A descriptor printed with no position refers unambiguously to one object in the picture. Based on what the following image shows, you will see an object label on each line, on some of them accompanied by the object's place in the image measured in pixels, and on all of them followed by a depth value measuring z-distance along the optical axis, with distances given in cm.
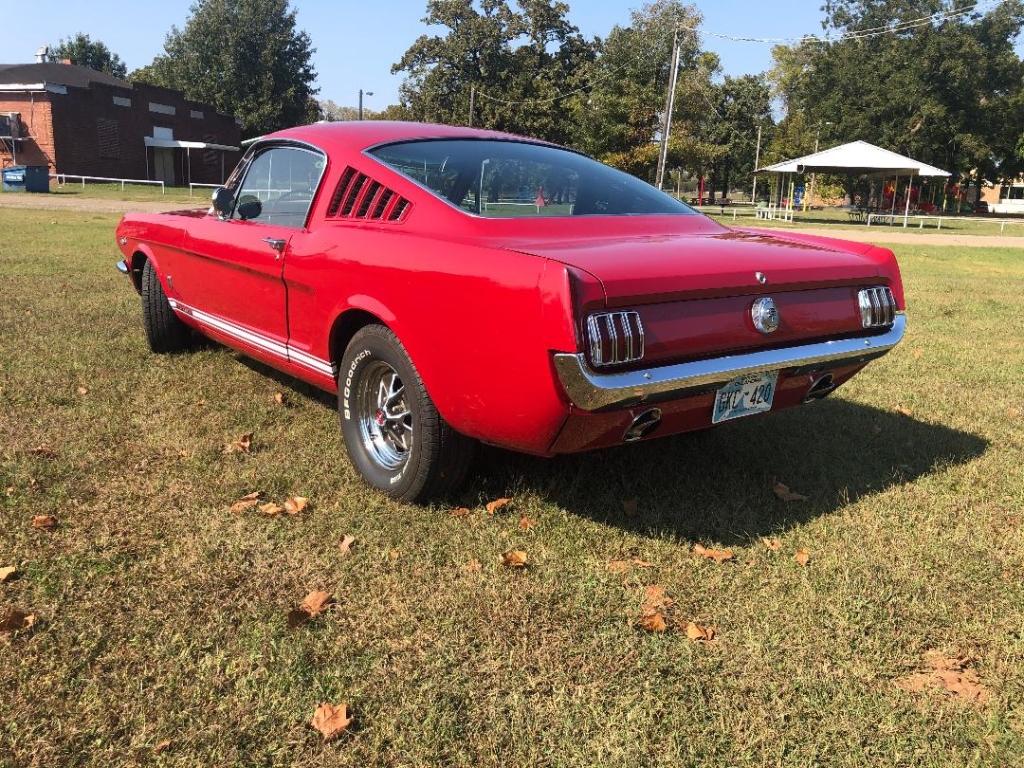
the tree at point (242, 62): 5816
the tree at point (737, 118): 5928
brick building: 3775
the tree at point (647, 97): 3941
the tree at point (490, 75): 5700
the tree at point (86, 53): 7669
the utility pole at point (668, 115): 2941
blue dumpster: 3044
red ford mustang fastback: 252
